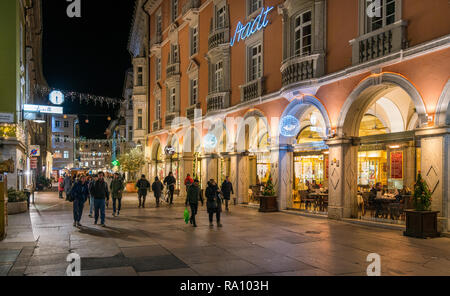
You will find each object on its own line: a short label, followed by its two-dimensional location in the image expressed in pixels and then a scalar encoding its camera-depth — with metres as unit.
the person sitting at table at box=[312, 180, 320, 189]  19.80
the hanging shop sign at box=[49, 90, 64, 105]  21.49
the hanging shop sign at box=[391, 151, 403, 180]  17.05
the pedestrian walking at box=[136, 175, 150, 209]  20.51
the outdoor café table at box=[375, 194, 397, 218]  14.57
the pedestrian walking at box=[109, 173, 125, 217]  17.00
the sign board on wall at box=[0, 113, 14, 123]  16.80
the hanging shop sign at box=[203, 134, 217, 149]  25.05
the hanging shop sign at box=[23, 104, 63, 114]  19.75
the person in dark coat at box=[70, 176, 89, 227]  13.55
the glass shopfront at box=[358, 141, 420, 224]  14.29
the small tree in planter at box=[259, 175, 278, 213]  18.03
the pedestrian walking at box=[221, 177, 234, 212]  18.75
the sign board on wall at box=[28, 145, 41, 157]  26.14
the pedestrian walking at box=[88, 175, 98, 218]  14.71
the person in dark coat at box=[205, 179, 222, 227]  13.78
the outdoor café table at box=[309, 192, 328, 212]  17.33
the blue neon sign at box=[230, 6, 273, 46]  19.45
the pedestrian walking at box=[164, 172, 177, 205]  22.53
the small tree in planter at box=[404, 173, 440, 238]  11.01
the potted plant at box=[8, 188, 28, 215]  17.59
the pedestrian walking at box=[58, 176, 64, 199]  27.98
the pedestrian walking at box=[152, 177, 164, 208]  21.61
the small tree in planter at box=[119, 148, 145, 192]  34.72
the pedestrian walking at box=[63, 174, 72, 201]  26.34
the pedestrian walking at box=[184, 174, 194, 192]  22.16
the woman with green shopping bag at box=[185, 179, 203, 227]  13.73
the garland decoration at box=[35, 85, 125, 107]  28.77
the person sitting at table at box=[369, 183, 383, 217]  14.84
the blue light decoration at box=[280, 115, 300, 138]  17.50
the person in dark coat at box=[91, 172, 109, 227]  13.91
